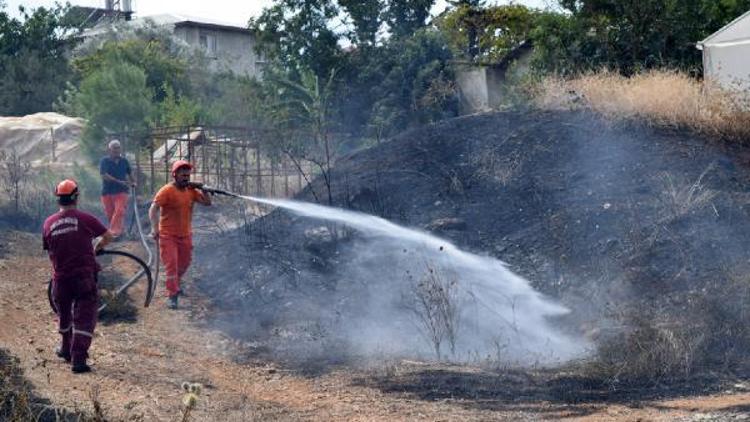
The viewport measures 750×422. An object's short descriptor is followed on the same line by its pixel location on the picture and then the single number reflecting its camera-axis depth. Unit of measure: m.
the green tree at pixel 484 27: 31.64
